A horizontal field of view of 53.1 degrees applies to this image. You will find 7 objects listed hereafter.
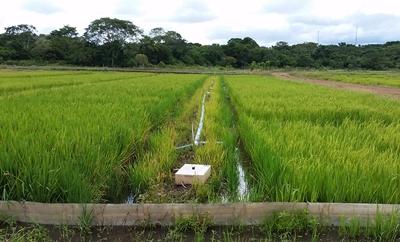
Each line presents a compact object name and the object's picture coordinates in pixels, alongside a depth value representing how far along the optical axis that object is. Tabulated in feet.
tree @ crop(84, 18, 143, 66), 191.42
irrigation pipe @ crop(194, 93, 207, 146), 18.78
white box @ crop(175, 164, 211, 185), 11.84
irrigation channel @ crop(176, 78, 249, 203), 10.79
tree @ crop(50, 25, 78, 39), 226.99
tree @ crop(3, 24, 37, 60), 184.24
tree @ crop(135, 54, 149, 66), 188.85
